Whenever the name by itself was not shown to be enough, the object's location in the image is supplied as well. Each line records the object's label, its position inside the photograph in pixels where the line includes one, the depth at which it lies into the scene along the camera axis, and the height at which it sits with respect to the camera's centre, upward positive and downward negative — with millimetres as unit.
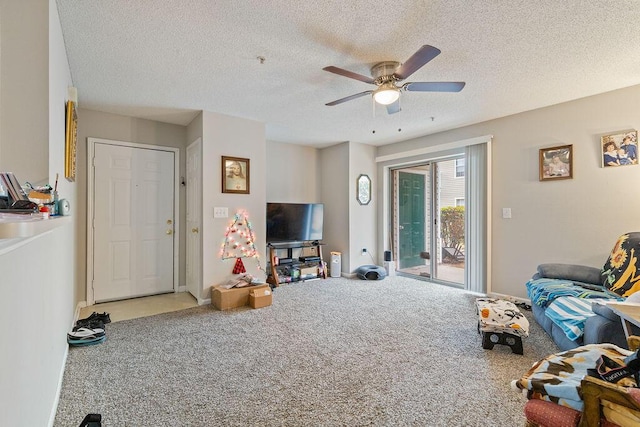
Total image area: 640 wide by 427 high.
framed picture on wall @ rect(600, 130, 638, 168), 2988 +675
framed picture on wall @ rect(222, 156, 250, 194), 3824 +534
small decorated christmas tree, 3867 -359
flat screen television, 4746 -111
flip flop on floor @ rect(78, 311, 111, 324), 2989 -1035
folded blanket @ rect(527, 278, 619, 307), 2527 -684
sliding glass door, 4855 -83
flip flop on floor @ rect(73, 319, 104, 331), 2752 -1032
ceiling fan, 2193 +1066
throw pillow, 2436 -473
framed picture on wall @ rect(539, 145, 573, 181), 3391 +605
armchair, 971 -671
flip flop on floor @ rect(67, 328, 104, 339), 2494 -1014
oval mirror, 5450 +475
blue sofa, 1851 -670
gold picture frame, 2258 +603
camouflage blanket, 1132 -674
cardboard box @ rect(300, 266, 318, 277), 4961 -955
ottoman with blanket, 2373 -913
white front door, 3727 -78
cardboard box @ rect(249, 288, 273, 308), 3547 -1005
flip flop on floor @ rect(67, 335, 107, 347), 2479 -1067
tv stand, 4695 -827
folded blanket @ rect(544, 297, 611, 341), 2070 -753
